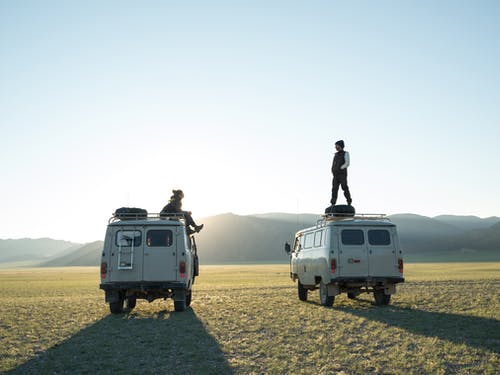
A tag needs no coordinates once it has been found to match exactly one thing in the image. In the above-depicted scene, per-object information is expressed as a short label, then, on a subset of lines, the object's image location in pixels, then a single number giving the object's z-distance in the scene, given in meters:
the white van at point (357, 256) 16.27
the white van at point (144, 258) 16.28
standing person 19.33
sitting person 18.81
